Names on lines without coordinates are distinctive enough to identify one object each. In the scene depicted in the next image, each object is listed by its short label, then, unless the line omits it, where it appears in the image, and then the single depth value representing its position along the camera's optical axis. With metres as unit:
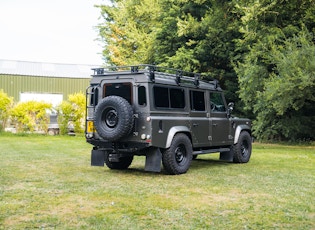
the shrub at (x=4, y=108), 22.86
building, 36.97
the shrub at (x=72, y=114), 23.62
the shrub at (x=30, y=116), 22.97
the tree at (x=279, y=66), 16.14
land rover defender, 9.23
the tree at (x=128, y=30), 30.71
